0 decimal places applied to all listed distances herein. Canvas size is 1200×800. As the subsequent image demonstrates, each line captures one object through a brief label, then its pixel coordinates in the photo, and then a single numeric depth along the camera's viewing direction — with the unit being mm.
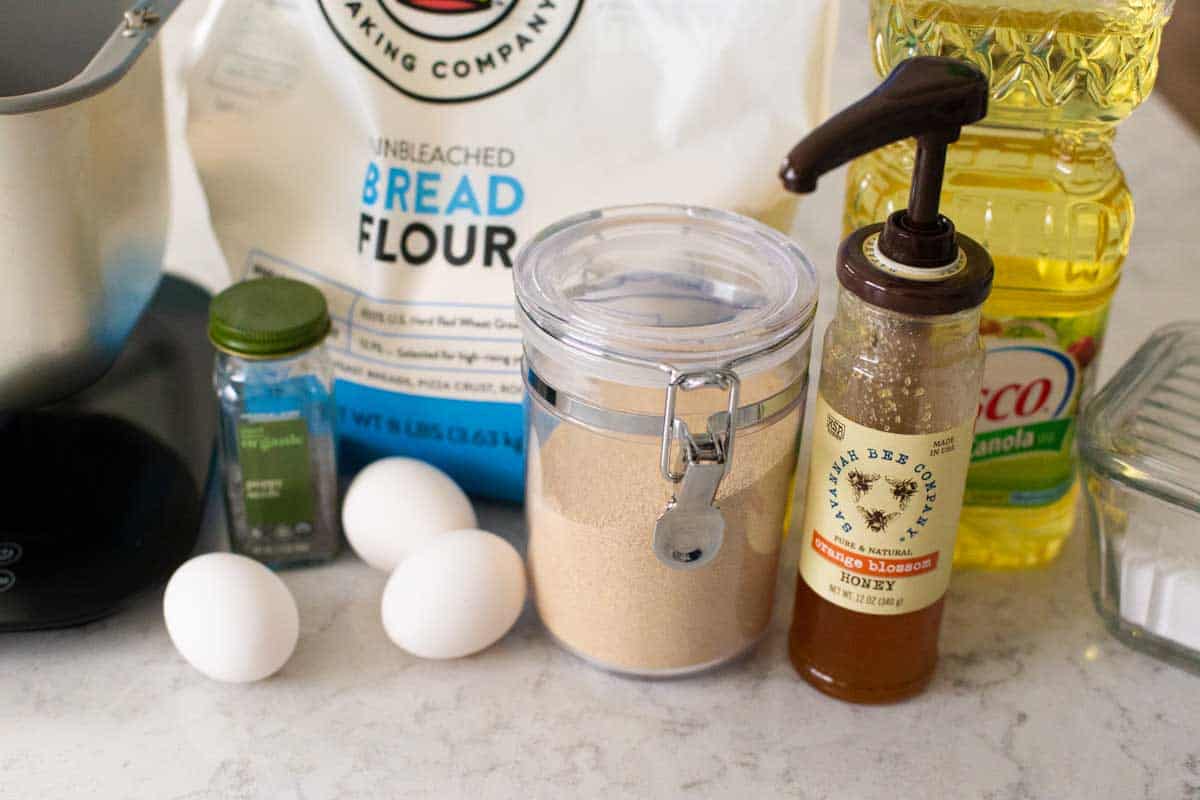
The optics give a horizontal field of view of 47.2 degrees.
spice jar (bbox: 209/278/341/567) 729
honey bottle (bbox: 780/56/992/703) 597
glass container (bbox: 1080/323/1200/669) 704
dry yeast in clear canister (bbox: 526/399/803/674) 684
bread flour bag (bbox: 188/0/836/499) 775
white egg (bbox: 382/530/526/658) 705
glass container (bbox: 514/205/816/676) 642
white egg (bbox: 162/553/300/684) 686
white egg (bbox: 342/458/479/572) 765
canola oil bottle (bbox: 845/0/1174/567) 712
